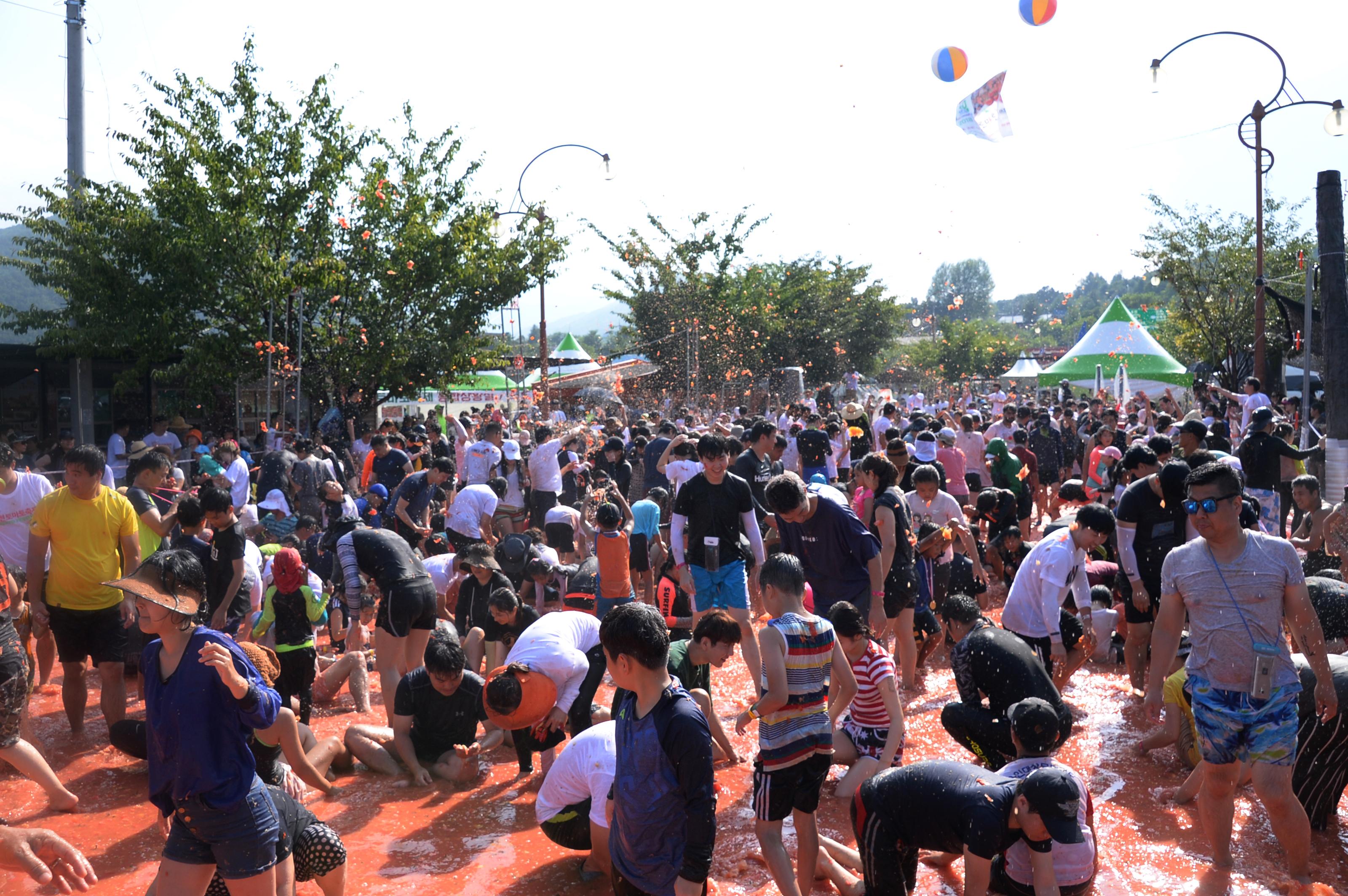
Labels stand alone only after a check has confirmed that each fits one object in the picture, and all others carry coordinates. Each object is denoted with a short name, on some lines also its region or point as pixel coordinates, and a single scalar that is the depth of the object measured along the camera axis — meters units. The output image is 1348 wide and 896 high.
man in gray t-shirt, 3.88
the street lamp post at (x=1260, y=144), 14.73
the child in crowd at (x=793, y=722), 3.84
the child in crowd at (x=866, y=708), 4.47
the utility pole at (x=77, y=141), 17.65
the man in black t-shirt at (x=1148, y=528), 6.09
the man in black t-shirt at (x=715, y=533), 6.32
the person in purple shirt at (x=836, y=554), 5.50
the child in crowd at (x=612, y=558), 6.92
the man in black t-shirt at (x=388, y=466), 10.88
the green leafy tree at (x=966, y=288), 151.38
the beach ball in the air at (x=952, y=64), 11.51
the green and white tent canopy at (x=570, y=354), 33.07
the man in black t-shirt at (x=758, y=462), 8.33
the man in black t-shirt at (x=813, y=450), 10.60
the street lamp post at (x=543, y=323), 17.48
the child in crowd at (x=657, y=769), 2.89
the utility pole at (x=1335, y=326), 11.86
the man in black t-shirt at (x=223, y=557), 5.81
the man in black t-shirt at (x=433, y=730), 5.47
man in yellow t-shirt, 5.69
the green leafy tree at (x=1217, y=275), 25.47
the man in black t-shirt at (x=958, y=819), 3.34
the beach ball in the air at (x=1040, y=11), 10.52
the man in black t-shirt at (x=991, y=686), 4.39
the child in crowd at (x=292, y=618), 6.18
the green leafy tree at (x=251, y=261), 16.78
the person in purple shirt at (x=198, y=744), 3.14
